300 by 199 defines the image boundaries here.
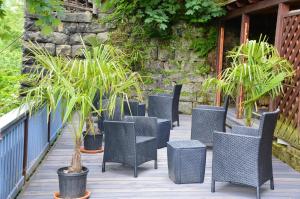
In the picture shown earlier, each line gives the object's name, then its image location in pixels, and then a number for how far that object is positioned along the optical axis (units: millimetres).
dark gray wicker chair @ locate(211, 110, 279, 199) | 3357
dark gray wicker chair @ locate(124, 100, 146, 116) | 5941
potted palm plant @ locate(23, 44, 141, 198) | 2980
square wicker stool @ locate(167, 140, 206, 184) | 3766
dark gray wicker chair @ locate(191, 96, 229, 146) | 5164
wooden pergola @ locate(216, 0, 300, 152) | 4742
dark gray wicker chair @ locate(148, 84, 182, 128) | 6430
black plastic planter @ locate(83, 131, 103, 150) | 4945
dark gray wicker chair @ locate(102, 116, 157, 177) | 3893
